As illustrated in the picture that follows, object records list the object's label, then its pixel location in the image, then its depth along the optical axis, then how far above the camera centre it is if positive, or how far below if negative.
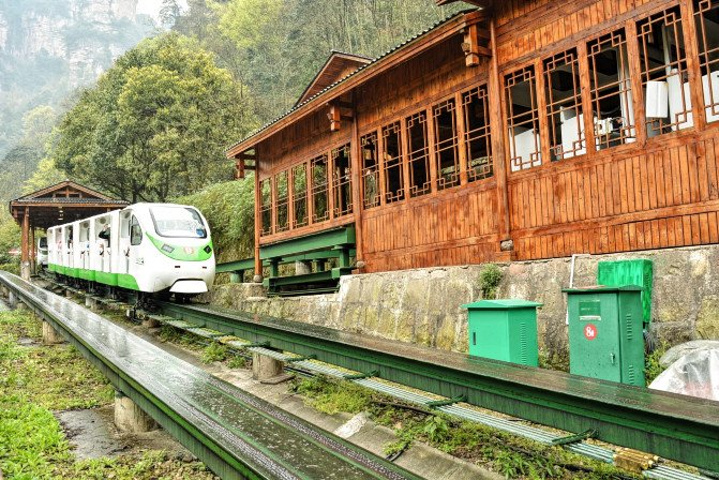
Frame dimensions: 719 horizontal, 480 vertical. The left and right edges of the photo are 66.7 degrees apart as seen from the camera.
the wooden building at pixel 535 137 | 6.06 +1.61
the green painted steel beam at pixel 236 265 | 15.97 +0.13
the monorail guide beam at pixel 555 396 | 3.04 -1.01
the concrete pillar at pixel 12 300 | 18.32 -0.64
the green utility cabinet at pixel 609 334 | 5.18 -0.82
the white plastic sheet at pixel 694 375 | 4.53 -1.10
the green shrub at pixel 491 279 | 7.61 -0.32
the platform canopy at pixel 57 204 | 25.69 +3.53
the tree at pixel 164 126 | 27.03 +7.49
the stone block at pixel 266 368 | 7.75 -1.42
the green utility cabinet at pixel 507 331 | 5.79 -0.82
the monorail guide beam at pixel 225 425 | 2.97 -1.04
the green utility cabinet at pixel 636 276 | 5.93 -0.30
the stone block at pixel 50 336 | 10.36 -1.08
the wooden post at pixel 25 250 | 26.91 +1.59
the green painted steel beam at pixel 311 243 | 11.35 +0.52
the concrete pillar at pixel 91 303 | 16.23 -0.79
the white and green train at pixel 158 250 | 12.19 +0.57
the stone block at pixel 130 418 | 5.34 -1.41
